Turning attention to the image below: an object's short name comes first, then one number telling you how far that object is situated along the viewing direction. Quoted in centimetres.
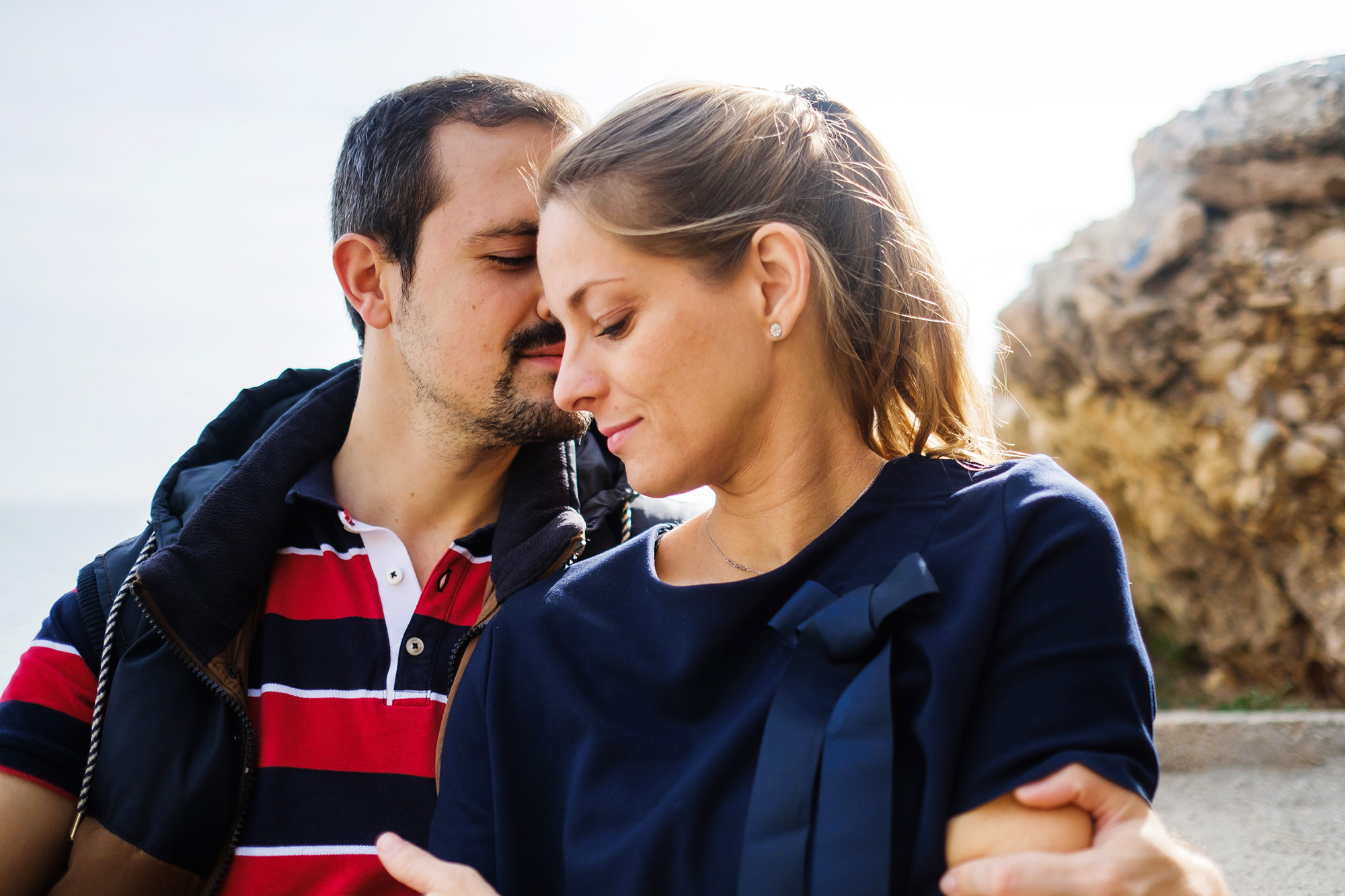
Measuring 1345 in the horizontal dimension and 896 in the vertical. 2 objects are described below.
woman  91
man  112
